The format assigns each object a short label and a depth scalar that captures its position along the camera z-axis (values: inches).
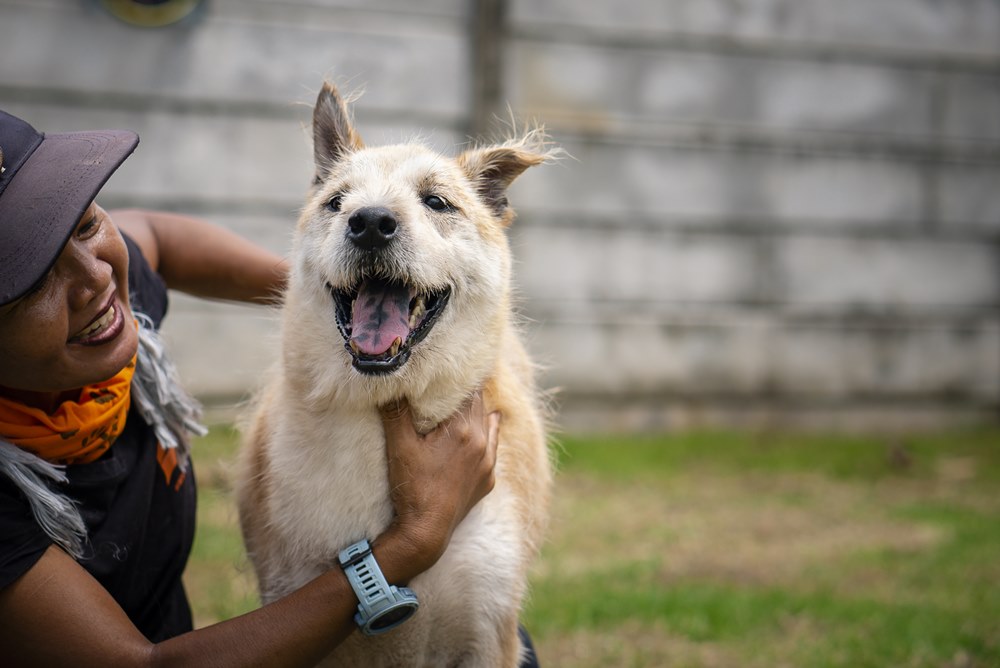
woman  42.3
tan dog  46.7
